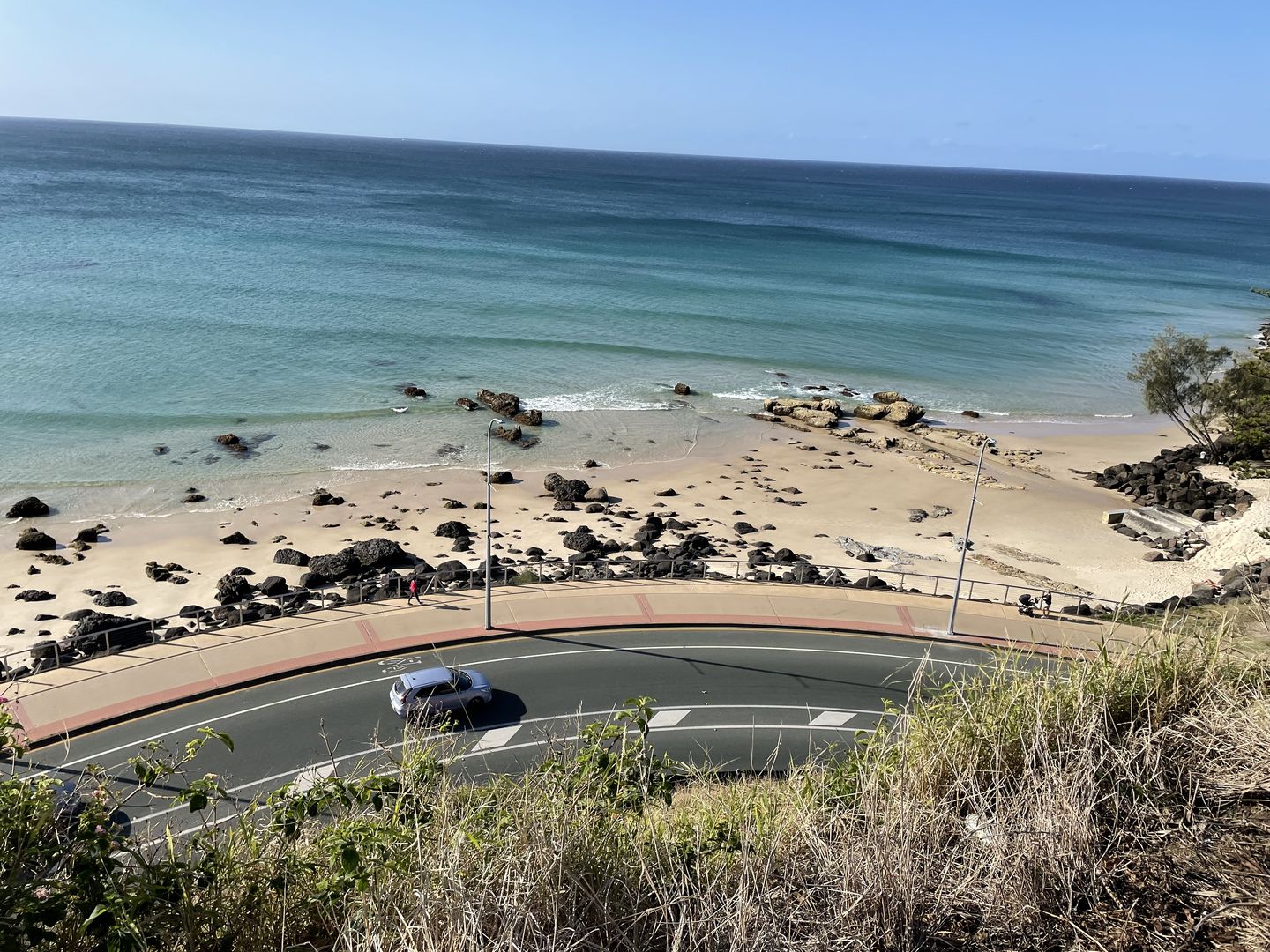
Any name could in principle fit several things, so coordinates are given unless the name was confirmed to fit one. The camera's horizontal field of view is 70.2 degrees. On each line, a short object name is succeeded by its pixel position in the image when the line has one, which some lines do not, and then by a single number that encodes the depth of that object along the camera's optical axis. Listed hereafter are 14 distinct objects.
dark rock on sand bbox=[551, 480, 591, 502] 46.81
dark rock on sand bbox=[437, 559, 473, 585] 32.44
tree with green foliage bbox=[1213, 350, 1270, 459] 39.75
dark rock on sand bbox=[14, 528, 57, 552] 37.97
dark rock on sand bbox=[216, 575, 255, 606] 32.75
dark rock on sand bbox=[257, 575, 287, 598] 33.03
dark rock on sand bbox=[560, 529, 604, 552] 39.00
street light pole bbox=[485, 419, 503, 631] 27.81
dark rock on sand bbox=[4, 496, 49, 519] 41.81
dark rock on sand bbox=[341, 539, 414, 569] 36.34
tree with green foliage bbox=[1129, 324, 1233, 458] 54.19
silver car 22.56
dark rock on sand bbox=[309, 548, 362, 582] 35.62
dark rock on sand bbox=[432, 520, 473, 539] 40.81
